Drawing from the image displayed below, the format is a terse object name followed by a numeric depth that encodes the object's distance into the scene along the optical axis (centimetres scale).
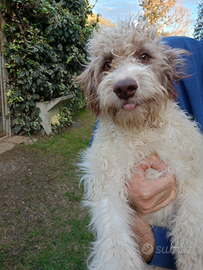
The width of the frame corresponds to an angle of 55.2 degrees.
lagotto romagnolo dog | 27
